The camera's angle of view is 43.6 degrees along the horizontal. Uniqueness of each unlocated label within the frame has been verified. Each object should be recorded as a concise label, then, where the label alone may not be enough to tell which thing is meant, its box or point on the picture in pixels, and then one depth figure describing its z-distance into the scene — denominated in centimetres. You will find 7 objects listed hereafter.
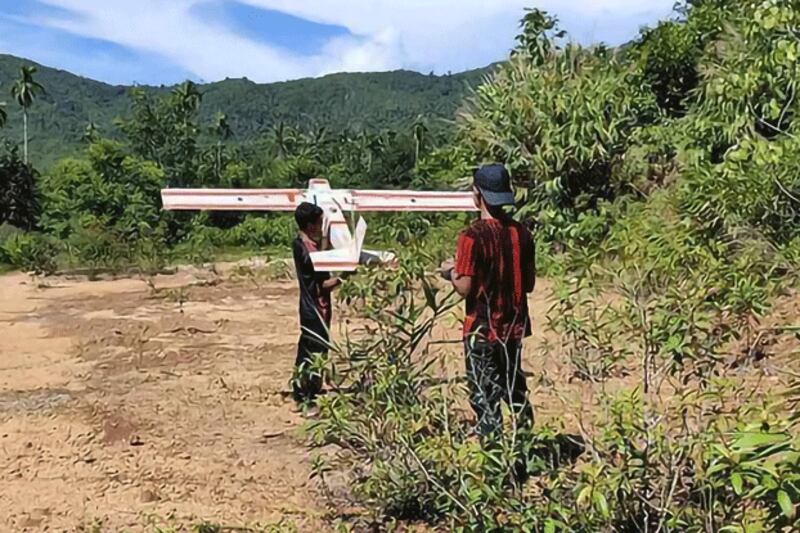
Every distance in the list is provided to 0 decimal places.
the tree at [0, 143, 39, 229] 3878
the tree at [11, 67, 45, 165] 6038
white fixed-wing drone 599
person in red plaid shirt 412
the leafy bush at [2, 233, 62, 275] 1641
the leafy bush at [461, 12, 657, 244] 1212
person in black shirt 595
